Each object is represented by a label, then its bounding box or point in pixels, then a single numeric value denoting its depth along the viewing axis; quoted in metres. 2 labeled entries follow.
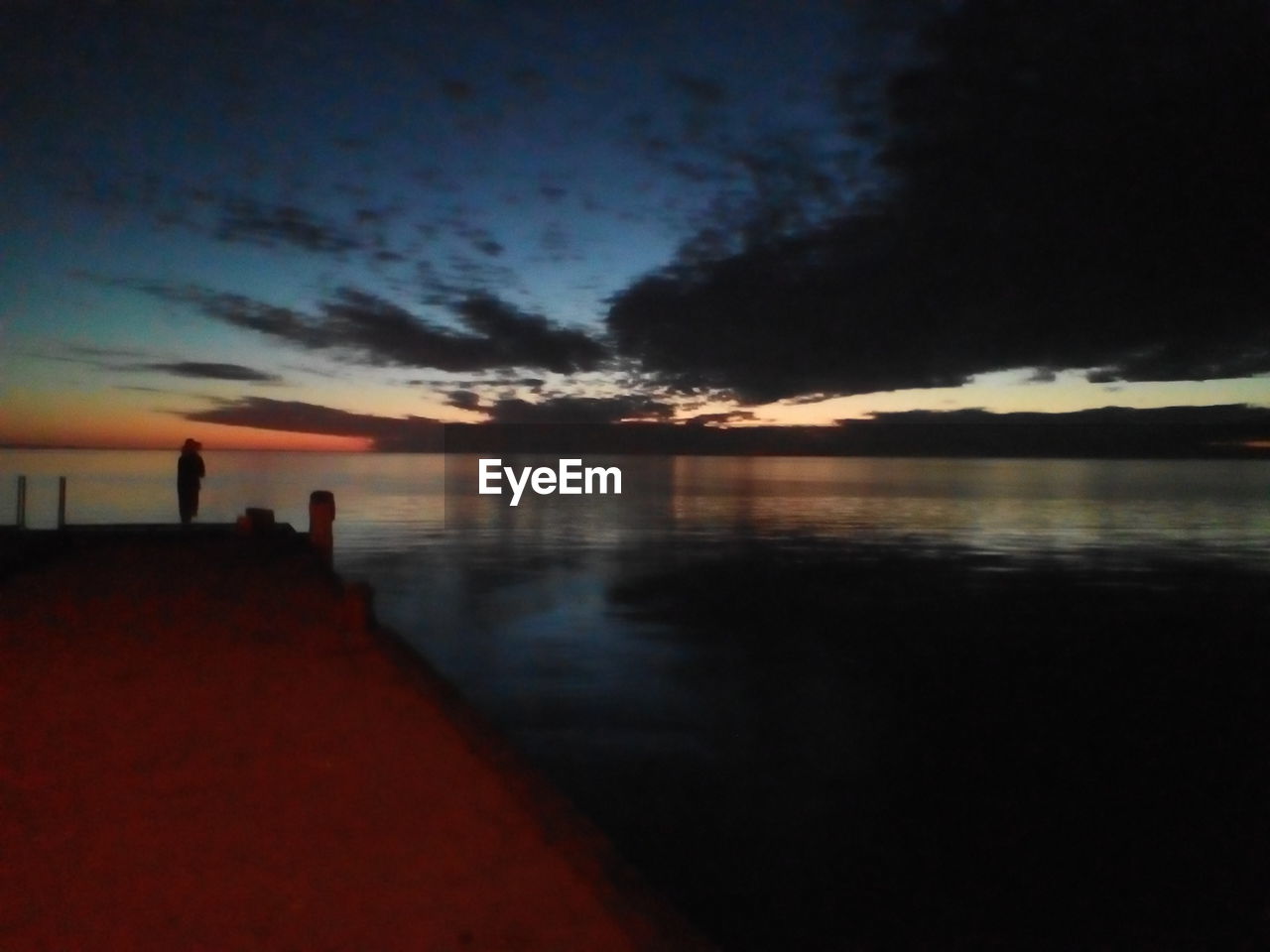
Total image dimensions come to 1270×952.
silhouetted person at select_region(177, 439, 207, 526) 21.58
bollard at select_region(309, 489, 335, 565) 17.75
